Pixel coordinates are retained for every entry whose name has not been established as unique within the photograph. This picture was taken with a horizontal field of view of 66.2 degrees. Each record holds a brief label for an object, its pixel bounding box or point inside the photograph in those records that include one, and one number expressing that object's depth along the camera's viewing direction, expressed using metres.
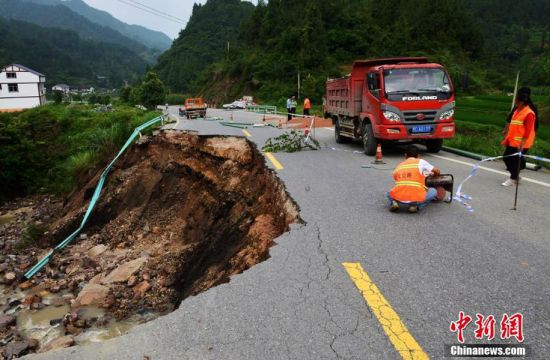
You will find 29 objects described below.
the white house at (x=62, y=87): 114.06
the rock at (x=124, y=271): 8.64
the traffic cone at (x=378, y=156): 10.83
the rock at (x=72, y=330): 6.71
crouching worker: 6.35
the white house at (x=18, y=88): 62.35
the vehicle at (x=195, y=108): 32.97
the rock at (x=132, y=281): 8.34
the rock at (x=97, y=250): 10.74
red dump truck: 11.22
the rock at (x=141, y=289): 7.86
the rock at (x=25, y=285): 9.23
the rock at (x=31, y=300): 8.36
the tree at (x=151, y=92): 55.78
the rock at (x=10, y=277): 9.64
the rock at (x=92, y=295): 7.74
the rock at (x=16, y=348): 5.57
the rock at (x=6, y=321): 7.30
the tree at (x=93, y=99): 68.45
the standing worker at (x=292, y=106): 27.72
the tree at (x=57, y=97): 52.29
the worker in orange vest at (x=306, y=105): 25.29
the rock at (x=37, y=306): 8.09
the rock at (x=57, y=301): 8.28
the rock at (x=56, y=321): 7.31
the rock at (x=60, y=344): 5.11
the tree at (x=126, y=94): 67.71
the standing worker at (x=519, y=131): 8.09
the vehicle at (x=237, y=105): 50.28
